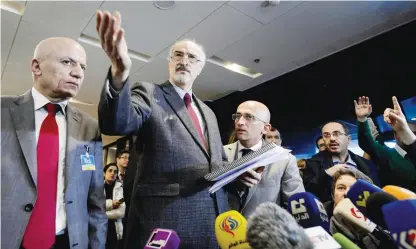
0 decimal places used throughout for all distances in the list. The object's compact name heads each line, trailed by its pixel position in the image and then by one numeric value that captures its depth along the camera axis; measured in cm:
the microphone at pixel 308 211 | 82
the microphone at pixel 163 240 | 75
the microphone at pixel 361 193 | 78
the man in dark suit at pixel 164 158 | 90
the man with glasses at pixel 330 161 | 214
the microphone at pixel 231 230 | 79
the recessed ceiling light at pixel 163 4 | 284
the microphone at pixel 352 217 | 93
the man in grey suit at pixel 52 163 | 97
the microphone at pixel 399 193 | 70
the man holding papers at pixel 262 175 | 152
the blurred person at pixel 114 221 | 279
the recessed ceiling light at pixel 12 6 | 296
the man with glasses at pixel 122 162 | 362
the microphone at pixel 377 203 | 68
